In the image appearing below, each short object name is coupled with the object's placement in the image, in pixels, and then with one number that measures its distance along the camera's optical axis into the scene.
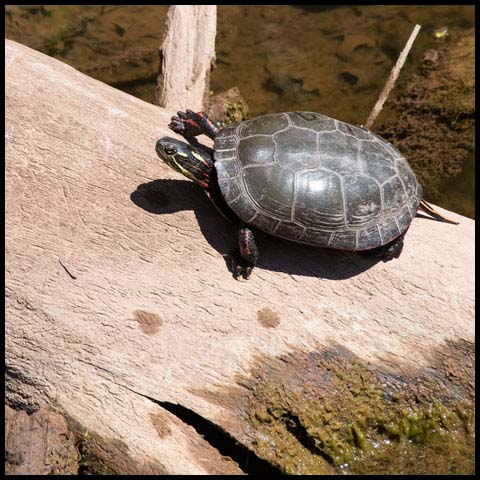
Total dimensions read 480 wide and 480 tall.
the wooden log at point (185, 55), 5.73
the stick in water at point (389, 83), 6.61
